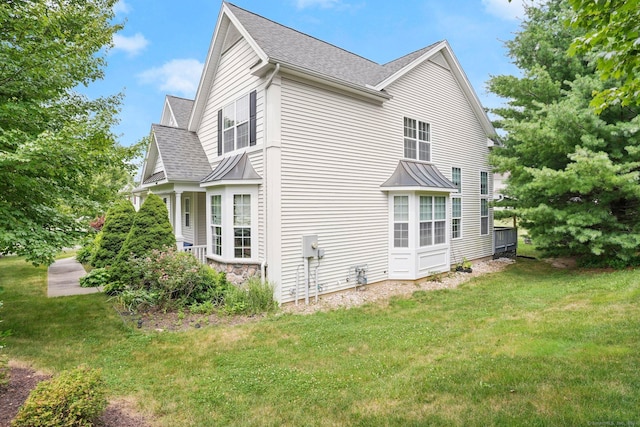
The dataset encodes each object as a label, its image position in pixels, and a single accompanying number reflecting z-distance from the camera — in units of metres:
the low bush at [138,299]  7.47
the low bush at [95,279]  10.08
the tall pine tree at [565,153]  9.87
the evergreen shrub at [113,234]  11.47
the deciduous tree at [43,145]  4.78
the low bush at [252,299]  7.59
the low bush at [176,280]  7.66
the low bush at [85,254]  14.12
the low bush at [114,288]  8.93
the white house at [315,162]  8.36
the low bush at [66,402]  2.86
